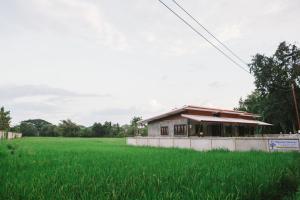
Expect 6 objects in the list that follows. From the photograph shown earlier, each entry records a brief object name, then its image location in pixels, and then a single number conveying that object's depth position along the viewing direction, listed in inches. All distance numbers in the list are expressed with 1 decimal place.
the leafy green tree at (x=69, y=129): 3374.8
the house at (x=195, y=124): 1270.9
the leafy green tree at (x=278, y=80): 1587.1
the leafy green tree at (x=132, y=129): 3115.2
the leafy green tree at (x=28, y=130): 3552.7
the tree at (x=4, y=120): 2521.7
